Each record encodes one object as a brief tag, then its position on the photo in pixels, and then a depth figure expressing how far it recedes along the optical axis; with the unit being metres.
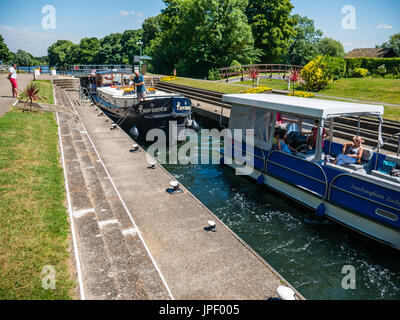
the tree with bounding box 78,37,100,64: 102.33
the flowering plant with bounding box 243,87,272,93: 21.66
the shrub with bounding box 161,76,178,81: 36.67
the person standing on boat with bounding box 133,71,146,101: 14.12
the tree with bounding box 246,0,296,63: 43.78
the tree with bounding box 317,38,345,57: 84.19
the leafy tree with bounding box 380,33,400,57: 86.41
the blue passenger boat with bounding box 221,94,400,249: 6.58
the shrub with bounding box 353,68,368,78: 27.85
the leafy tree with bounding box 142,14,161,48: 76.88
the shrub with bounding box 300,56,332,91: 21.55
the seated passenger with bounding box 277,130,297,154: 9.06
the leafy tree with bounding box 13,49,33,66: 125.15
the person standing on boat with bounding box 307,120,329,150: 8.90
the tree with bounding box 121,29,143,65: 87.56
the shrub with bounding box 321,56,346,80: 21.84
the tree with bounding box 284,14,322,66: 57.34
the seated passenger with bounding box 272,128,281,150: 9.39
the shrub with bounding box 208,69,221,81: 36.51
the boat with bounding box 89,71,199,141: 13.75
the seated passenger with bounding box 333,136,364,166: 7.89
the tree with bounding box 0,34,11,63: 72.31
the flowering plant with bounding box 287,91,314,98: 19.03
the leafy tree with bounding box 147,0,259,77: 38.56
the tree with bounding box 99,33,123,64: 95.36
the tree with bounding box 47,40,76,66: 120.44
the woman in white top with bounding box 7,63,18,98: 16.61
